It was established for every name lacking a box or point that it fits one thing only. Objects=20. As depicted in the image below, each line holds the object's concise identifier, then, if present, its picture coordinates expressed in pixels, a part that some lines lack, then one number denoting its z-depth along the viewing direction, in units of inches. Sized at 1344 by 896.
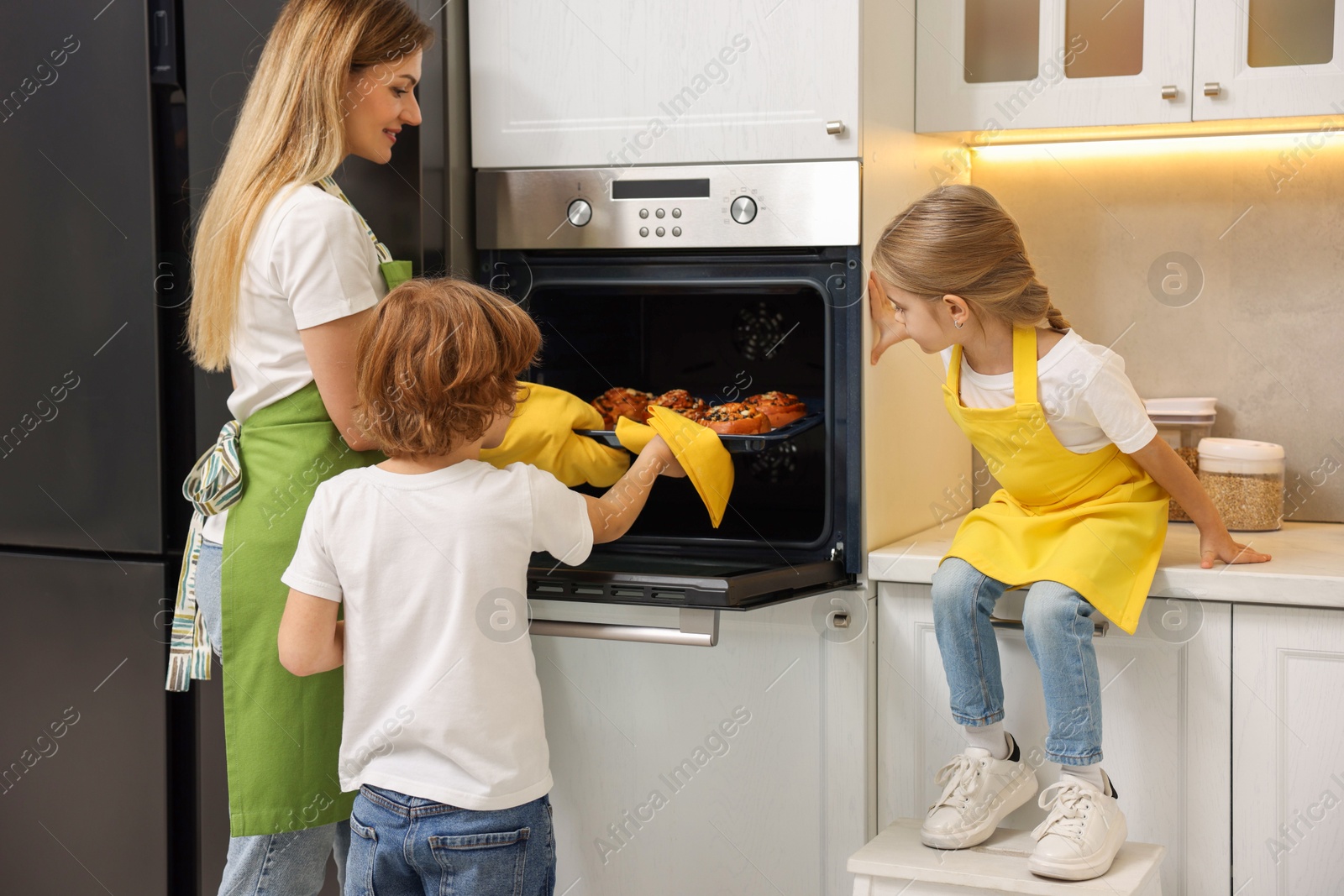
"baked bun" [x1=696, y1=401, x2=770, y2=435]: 182.9
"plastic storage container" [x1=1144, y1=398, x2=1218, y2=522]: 197.7
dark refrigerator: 185.5
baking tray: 180.9
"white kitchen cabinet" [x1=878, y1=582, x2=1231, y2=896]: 180.0
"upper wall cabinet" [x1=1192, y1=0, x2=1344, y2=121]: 186.8
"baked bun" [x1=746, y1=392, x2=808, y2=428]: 186.1
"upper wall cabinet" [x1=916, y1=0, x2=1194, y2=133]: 189.2
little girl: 177.3
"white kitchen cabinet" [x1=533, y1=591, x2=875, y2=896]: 185.7
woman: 171.5
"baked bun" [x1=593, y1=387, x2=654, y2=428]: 189.0
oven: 183.1
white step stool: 174.1
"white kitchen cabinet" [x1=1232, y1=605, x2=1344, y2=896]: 178.0
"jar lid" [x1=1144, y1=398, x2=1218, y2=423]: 197.8
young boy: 166.6
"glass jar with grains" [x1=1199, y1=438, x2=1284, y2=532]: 191.9
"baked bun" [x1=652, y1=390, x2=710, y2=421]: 187.1
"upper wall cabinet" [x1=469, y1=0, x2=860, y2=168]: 183.5
